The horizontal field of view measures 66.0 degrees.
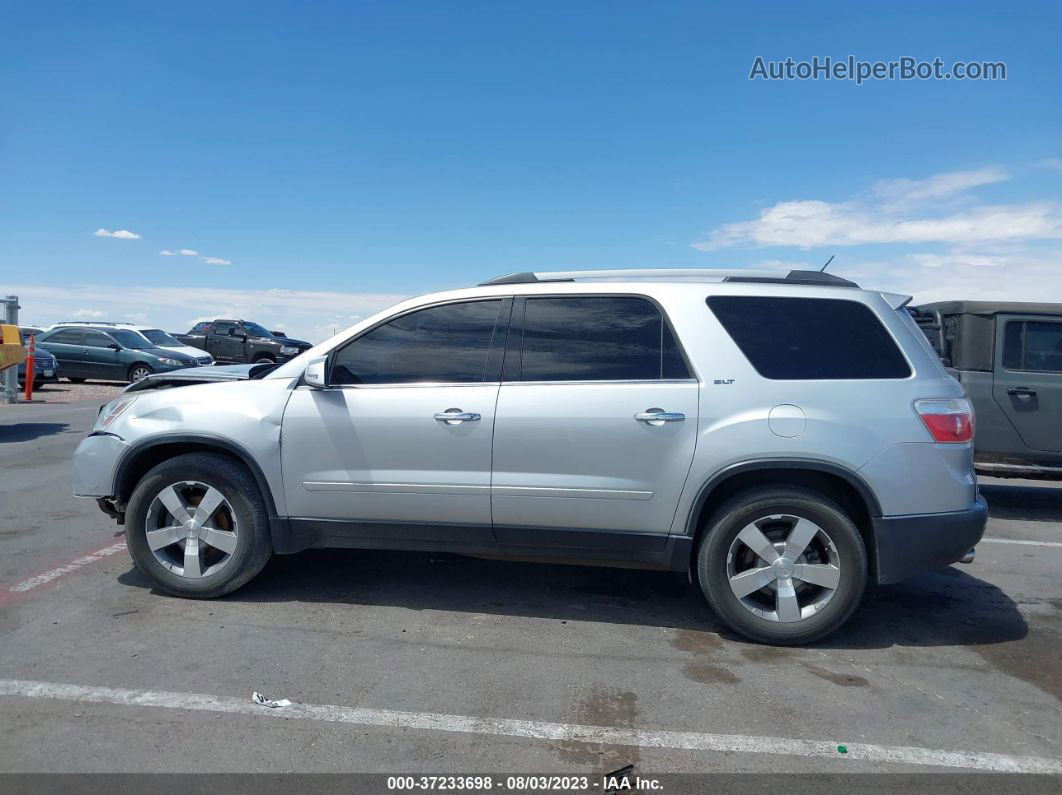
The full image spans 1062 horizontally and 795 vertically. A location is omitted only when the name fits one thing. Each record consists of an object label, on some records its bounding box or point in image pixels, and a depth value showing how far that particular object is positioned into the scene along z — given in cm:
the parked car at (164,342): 2283
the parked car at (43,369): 2020
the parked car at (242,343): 2714
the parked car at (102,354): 2194
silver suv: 417
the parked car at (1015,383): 743
